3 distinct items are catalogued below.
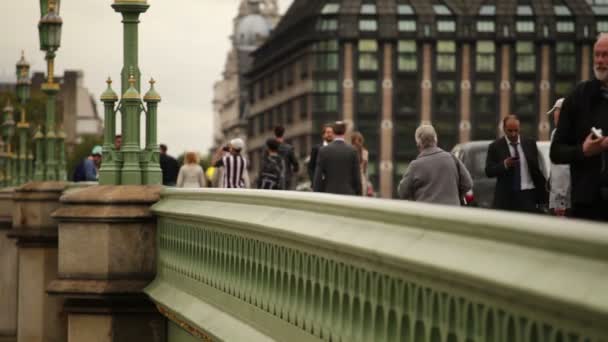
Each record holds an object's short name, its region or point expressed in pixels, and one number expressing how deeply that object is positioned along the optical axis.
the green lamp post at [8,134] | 50.75
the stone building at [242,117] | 197.88
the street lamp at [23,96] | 40.59
